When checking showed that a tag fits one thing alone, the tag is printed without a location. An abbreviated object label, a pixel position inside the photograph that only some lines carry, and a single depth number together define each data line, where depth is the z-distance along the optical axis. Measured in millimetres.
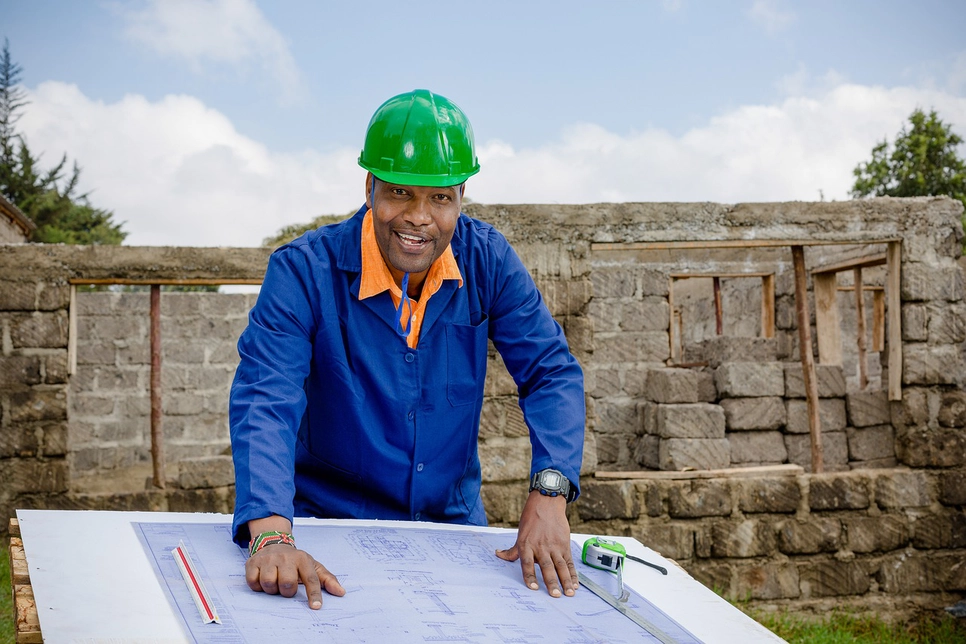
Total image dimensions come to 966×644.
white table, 1498
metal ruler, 1743
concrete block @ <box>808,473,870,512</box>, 4941
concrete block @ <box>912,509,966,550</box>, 4996
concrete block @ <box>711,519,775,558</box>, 4883
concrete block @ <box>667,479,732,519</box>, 4852
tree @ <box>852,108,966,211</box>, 20078
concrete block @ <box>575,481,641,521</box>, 4777
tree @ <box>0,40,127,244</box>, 25922
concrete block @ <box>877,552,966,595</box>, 4996
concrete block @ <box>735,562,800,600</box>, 4906
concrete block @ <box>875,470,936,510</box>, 4977
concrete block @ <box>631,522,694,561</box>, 4836
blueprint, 1590
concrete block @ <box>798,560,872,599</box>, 4957
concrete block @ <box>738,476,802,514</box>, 4898
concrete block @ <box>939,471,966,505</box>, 4996
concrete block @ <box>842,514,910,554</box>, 4969
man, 2080
